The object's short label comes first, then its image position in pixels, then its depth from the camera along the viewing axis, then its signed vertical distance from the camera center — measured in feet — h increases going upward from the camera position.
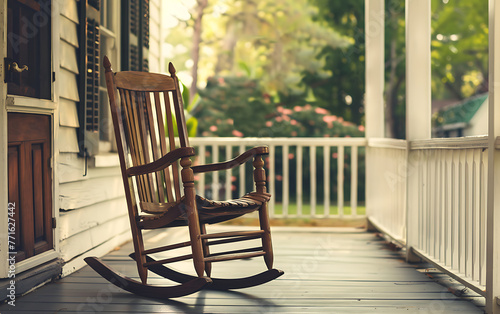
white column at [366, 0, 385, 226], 16.12 +1.58
